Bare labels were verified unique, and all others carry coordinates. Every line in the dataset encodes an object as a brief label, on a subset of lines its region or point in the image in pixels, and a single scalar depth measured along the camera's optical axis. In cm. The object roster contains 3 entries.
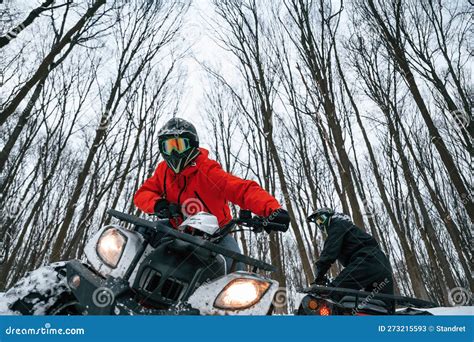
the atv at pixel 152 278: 157
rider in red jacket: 250
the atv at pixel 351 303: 282
